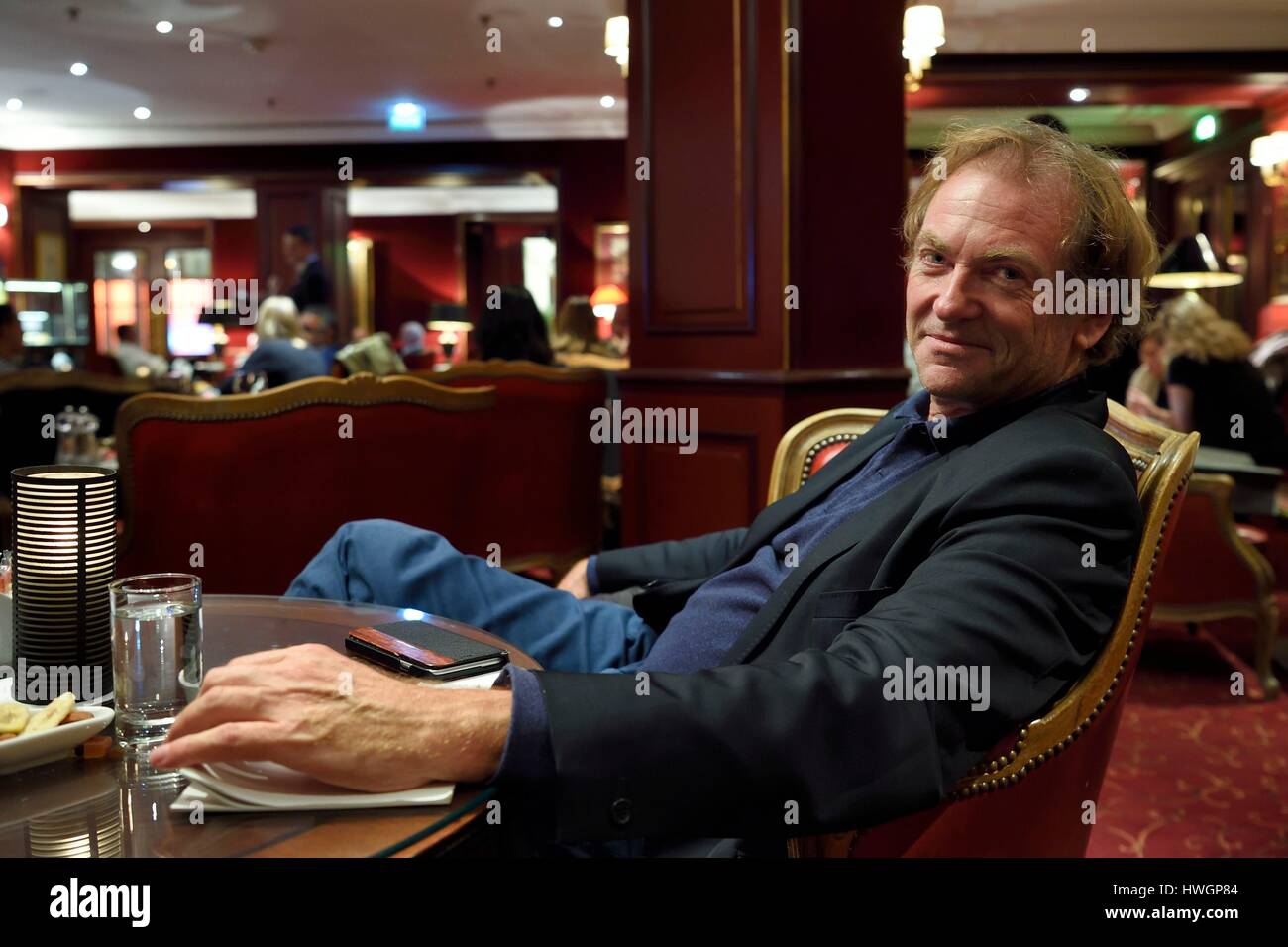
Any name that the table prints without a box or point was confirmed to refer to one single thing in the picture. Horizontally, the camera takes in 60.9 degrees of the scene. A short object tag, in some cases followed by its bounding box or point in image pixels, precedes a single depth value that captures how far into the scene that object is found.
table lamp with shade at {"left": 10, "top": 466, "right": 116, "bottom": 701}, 1.01
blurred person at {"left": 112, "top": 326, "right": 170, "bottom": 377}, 11.99
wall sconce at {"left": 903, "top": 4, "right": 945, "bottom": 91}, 5.41
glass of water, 0.96
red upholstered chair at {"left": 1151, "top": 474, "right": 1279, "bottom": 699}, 3.58
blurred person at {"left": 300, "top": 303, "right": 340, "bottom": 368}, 7.67
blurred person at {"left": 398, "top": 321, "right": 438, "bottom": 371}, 13.10
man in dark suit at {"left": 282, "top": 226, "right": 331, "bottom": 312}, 7.93
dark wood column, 3.49
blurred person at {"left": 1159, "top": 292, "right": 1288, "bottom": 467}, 4.20
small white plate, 0.86
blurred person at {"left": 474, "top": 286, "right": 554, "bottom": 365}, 4.95
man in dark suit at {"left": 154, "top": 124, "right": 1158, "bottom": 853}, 0.87
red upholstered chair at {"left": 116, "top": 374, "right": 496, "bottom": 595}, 2.87
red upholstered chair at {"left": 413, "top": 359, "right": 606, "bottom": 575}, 4.20
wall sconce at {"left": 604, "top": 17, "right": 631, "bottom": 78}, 5.10
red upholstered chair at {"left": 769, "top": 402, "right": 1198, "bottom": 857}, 1.04
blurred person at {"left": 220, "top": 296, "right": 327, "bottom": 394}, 4.77
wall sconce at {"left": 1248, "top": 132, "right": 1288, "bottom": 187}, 7.58
